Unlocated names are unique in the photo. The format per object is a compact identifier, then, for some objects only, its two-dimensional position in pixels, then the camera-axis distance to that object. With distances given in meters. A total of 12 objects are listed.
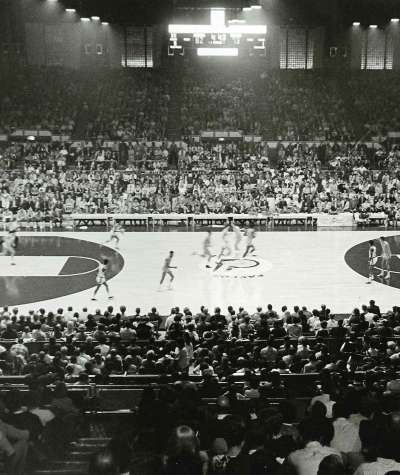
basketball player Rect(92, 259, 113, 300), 18.41
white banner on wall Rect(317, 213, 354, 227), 29.89
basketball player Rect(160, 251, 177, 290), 19.30
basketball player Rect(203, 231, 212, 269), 21.52
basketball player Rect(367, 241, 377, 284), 20.89
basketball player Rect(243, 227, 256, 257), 22.17
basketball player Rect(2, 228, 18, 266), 22.64
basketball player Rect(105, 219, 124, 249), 24.27
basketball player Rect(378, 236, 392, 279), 20.08
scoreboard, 32.88
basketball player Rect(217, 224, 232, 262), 22.05
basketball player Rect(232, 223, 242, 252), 22.37
